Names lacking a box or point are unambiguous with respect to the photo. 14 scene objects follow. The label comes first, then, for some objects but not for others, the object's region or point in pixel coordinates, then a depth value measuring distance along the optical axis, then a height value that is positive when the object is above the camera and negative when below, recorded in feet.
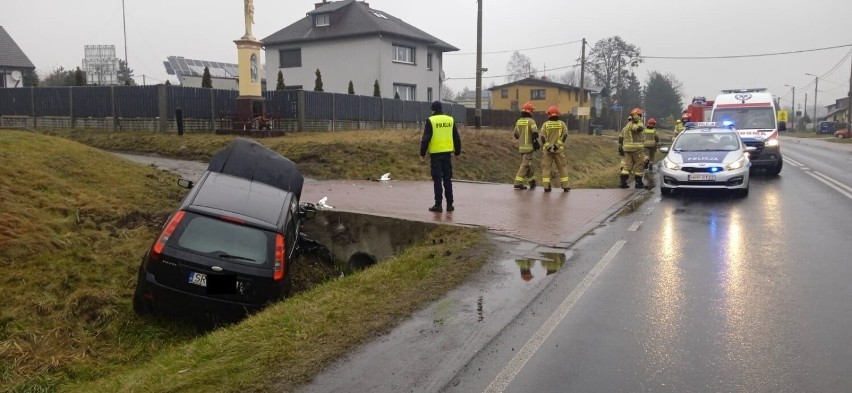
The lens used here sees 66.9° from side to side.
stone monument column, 71.26 +6.30
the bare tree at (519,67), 350.82 +36.47
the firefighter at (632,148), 47.85 -1.29
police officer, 34.19 -0.83
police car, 41.42 -2.17
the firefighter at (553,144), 43.60 -0.88
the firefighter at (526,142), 43.70 -0.74
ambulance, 57.77 +1.01
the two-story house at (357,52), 125.59 +16.19
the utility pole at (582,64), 155.94 +16.16
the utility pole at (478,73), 89.66 +8.20
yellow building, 225.35 +13.02
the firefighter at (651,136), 54.60 -0.49
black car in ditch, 20.31 -4.07
